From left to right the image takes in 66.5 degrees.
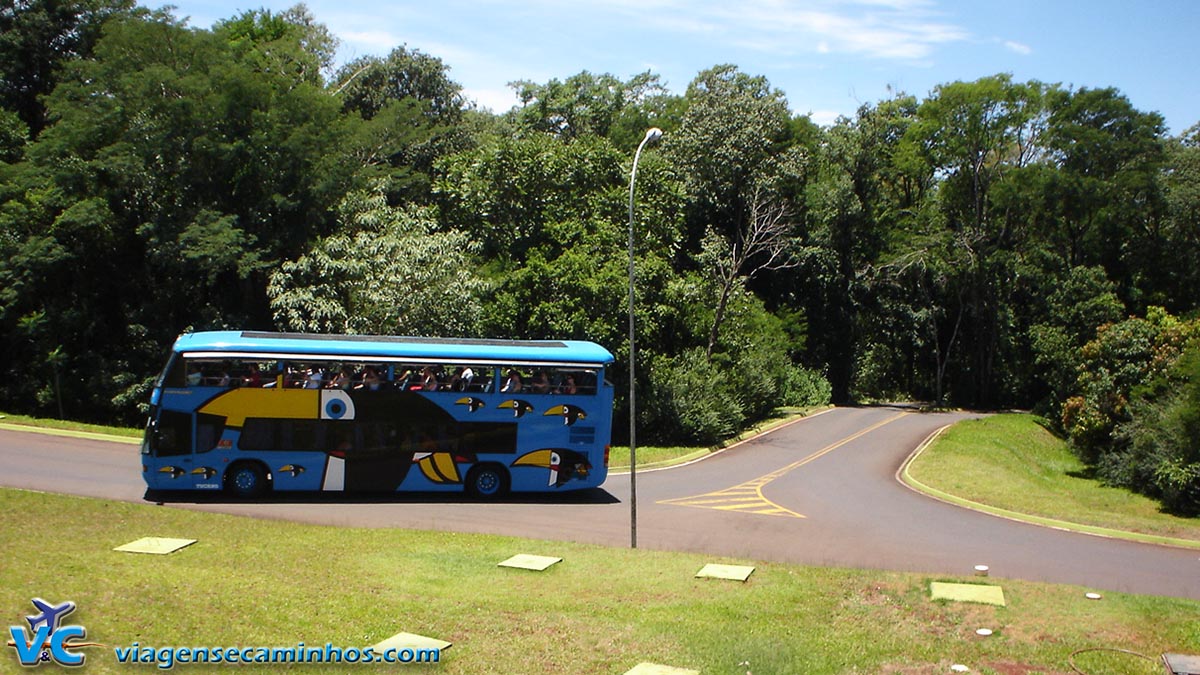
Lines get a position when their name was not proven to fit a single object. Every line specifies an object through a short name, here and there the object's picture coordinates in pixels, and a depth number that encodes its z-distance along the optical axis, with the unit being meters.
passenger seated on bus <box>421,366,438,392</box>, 22.67
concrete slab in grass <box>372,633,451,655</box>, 10.88
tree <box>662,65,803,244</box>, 51.41
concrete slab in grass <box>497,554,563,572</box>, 15.78
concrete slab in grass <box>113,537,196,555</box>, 14.97
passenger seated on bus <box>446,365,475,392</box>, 22.86
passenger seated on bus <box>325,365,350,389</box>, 22.16
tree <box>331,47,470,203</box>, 47.03
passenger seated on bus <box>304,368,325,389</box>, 22.02
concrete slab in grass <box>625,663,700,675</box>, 10.57
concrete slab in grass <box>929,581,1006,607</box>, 14.12
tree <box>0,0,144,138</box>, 43.31
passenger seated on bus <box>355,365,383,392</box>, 22.31
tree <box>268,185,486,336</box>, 33.62
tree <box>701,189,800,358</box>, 41.19
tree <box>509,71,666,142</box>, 63.25
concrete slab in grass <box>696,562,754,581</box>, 15.38
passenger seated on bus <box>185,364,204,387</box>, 21.25
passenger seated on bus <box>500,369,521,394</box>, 23.08
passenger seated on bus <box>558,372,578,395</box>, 23.38
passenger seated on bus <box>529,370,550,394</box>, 23.23
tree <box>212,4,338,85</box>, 39.75
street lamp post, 18.19
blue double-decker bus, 21.42
